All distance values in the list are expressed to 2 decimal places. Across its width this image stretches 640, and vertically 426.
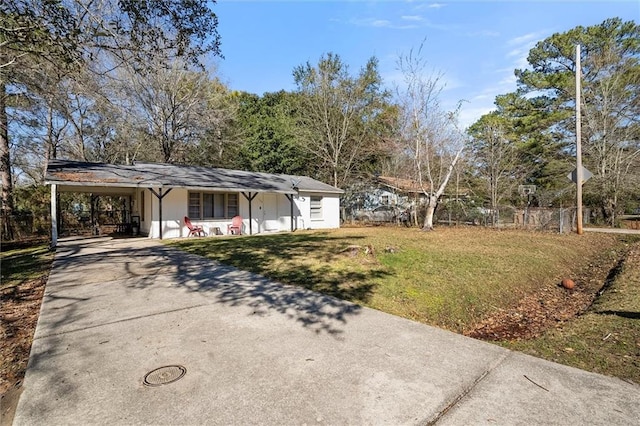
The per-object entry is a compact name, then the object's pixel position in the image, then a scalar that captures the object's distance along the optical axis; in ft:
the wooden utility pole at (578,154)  45.44
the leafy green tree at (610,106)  63.41
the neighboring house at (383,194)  79.53
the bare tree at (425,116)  55.62
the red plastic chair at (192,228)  46.55
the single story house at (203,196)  41.63
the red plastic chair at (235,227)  52.17
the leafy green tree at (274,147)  84.17
